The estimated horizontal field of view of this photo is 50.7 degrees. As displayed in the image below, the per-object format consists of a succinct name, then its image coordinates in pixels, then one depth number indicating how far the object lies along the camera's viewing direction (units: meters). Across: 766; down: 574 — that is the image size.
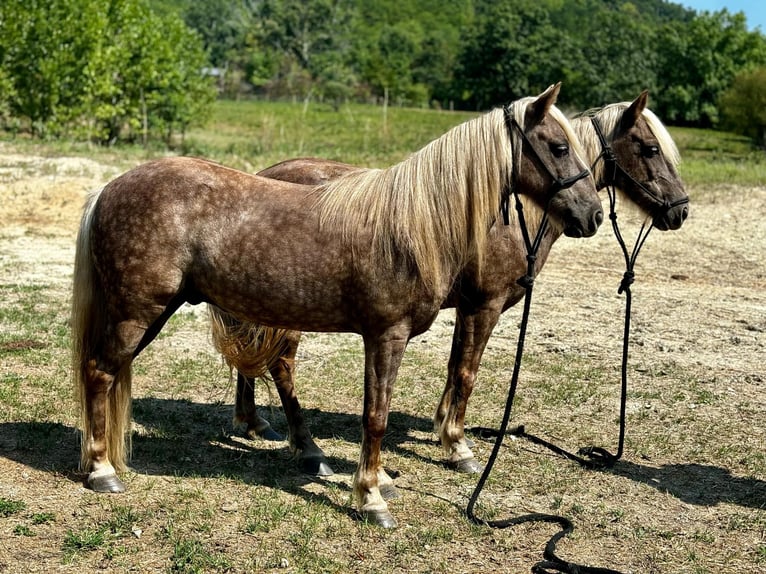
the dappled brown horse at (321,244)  4.27
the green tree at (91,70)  21.09
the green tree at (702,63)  59.50
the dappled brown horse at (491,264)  5.39
